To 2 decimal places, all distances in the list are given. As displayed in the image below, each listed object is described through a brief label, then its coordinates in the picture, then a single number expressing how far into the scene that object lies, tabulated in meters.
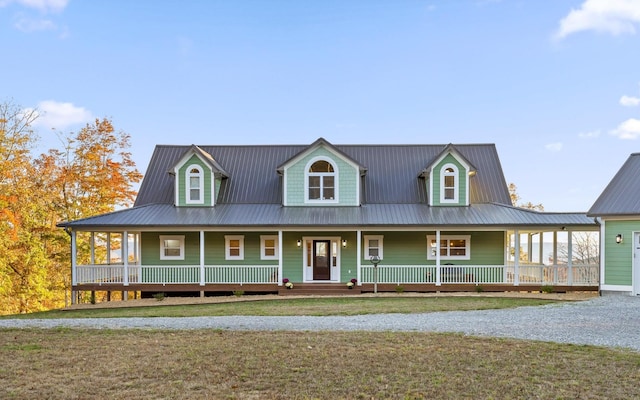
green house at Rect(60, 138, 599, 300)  19.86
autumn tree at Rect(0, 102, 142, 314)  26.31
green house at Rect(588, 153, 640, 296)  17.73
